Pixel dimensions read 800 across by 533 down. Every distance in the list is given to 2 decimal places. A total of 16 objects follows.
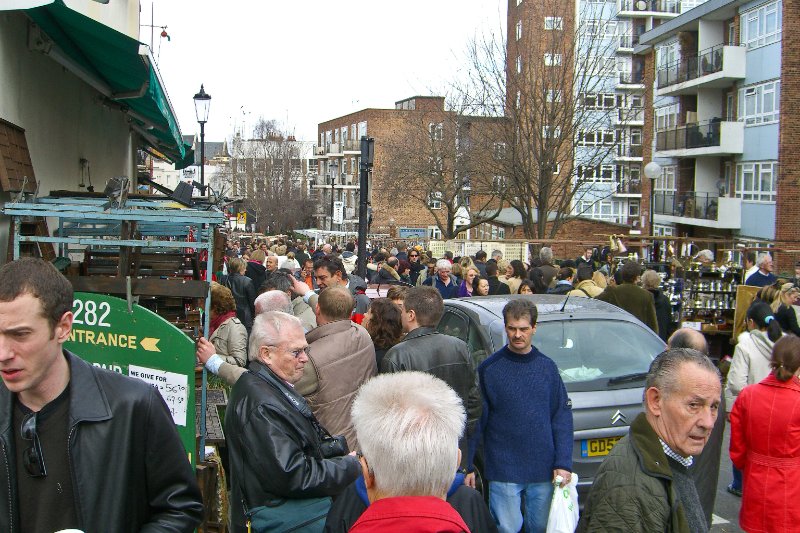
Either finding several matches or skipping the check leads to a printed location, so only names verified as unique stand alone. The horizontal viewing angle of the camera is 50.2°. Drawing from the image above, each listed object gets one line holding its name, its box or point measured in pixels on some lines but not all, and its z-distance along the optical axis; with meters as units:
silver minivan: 6.76
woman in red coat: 5.33
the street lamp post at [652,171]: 22.83
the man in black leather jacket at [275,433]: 3.92
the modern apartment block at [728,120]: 32.19
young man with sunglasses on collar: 2.77
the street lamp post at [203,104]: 19.20
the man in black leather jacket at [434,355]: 5.63
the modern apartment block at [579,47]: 28.14
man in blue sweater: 5.59
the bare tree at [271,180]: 78.19
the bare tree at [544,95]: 27.80
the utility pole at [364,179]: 13.54
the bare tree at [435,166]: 40.23
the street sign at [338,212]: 34.56
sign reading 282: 4.51
